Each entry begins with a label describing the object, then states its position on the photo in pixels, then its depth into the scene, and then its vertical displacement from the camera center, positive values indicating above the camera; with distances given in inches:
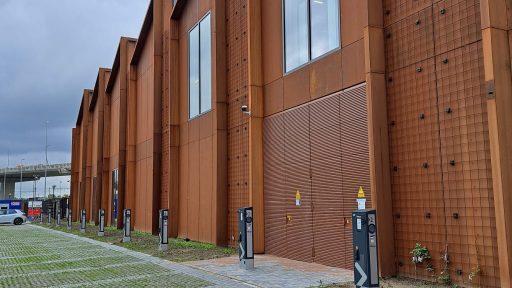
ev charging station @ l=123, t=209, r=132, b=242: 827.4 -48.5
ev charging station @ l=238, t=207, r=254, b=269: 465.4 -41.7
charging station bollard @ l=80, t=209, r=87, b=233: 1224.2 -54.9
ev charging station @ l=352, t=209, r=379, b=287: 289.6 -34.3
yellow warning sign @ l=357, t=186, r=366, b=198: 424.0 -0.4
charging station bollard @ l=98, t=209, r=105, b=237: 1024.9 -57.1
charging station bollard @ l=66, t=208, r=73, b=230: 1363.9 -57.7
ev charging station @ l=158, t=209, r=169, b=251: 656.3 -48.5
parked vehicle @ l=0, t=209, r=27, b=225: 1801.2 -64.6
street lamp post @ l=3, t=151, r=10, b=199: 4022.9 +182.9
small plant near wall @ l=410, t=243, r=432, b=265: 355.6 -45.8
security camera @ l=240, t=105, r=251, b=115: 614.5 +108.3
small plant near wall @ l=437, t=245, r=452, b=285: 336.5 -57.3
